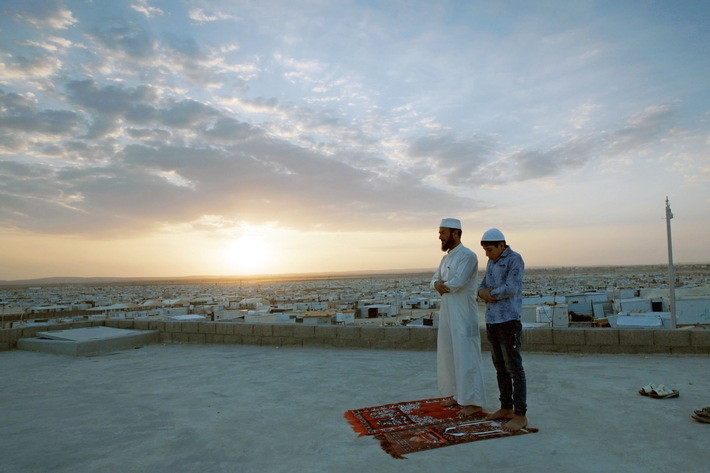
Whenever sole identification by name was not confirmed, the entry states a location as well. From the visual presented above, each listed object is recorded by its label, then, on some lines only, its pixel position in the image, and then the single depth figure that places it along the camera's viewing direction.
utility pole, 12.18
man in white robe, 4.63
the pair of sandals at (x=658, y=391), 4.95
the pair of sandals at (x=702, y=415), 4.11
